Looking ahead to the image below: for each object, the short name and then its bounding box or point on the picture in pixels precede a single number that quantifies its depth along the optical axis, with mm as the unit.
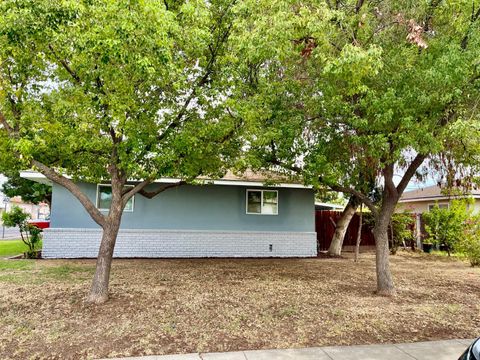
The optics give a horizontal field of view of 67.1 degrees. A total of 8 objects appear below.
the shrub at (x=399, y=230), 16659
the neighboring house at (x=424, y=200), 20775
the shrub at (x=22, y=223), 13375
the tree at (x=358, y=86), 6520
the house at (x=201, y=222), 13305
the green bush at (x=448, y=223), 14773
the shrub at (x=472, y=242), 12648
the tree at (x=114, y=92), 5520
